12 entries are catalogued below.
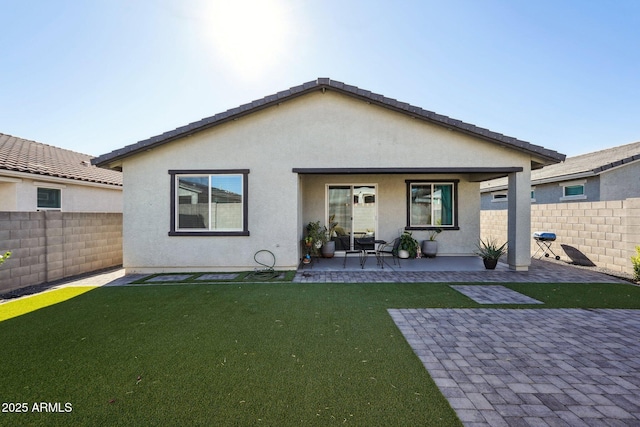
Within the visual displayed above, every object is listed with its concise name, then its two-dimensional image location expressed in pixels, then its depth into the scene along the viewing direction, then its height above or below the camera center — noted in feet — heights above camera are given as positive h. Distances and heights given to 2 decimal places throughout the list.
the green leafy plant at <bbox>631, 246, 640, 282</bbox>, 22.94 -4.56
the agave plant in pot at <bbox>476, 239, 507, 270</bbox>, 27.22 -4.54
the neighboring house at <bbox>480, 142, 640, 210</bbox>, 40.37 +5.33
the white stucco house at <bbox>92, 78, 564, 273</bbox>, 26.48 +4.24
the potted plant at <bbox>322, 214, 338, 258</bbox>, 33.68 -3.88
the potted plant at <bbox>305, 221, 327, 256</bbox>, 32.37 -2.84
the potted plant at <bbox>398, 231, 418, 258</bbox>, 33.06 -4.20
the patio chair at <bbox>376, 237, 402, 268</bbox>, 33.57 -4.65
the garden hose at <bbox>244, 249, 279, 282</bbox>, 24.79 -5.74
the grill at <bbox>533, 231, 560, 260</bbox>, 32.89 -3.80
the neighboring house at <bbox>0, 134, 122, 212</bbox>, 29.01 +3.68
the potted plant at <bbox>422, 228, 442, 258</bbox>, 33.76 -4.50
